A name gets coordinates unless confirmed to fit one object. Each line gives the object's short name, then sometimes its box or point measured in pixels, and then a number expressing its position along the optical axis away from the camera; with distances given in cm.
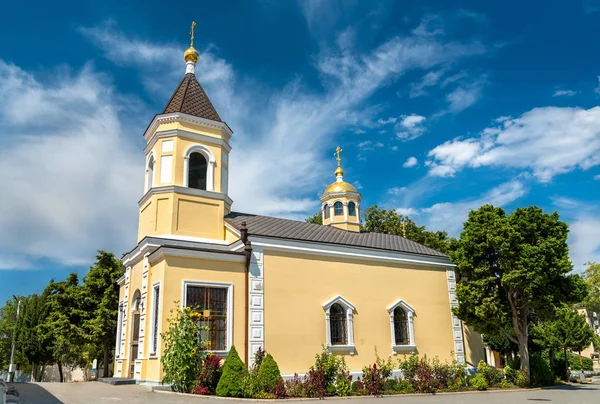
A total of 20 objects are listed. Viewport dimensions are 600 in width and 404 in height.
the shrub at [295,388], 1360
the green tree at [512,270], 1783
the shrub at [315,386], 1379
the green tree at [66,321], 2577
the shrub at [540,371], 1925
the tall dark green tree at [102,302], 2486
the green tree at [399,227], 3488
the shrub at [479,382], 1661
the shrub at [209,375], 1342
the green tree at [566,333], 2288
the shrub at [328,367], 1443
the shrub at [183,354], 1370
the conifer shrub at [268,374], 1351
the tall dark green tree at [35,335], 3014
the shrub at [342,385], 1427
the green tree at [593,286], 4525
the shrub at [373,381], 1494
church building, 1612
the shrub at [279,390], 1312
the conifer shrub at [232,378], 1306
